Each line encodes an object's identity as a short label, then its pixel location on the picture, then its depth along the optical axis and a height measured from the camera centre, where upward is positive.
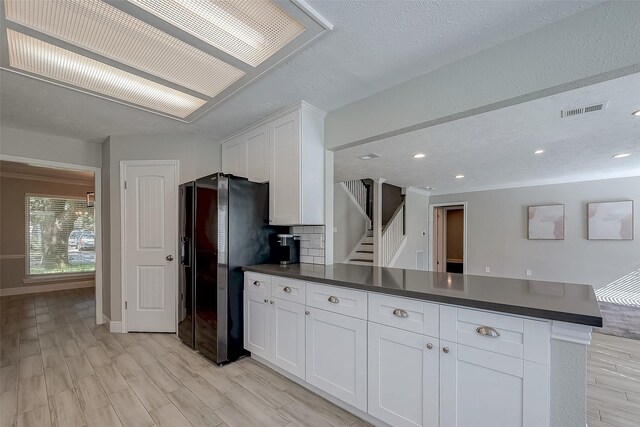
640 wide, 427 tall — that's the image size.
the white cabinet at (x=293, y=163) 2.64 +0.48
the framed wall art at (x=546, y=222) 5.56 -0.21
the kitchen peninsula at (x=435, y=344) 1.21 -0.73
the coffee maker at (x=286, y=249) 2.97 -0.40
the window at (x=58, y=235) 5.73 -0.52
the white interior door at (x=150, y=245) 3.41 -0.41
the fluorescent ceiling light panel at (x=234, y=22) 1.48 +1.09
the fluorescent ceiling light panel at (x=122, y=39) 1.52 +1.09
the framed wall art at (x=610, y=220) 4.91 -0.15
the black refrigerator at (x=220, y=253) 2.59 -0.41
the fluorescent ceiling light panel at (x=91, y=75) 1.86 +1.06
